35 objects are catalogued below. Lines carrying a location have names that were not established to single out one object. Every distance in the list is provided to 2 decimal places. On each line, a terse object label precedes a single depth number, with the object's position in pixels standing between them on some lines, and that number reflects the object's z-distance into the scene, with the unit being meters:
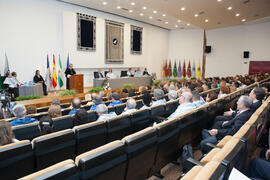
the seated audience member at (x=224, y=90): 4.62
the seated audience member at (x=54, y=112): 2.87
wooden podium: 8.30
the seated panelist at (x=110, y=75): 10.30
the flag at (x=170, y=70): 16.64
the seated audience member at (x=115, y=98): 4.07
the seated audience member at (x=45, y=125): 2.18
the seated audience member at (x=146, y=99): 3.68
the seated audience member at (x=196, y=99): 3.52
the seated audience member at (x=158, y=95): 3.96
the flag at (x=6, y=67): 7.76
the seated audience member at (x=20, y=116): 2.58
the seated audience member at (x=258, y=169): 1.58
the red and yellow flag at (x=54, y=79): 8.69
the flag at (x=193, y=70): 16.14
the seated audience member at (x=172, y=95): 4.21
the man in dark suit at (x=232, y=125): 2.38
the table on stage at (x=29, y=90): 6.80
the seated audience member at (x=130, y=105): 3.13
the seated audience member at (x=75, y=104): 3.29
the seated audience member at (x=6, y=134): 1.71
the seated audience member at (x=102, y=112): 2.76
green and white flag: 9.01
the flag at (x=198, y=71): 15.65
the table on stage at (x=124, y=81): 8.25
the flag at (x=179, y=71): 16.53
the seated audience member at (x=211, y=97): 4.00
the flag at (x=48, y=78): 8.69
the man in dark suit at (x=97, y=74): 10.27
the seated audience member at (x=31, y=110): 3.40
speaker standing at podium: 9.07
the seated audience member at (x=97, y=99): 3.61
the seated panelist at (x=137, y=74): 11.65
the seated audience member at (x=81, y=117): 2.60
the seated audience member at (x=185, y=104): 3.04
